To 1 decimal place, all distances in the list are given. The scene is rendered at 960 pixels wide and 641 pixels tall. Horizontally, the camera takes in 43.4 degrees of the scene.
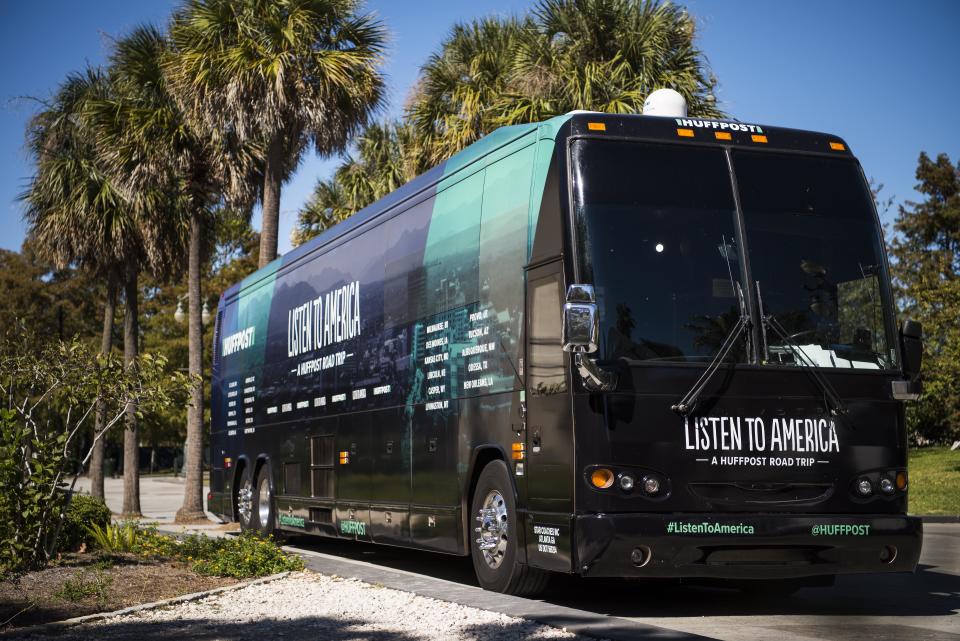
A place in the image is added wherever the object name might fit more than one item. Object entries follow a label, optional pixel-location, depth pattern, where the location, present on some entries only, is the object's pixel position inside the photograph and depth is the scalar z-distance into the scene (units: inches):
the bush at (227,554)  420.5
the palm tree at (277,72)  812.6
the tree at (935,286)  1127.0
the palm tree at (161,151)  925.8
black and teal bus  321.4
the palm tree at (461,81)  920.3
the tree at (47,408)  401.1
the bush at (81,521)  464.4
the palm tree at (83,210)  1042.1
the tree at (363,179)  1129.4
